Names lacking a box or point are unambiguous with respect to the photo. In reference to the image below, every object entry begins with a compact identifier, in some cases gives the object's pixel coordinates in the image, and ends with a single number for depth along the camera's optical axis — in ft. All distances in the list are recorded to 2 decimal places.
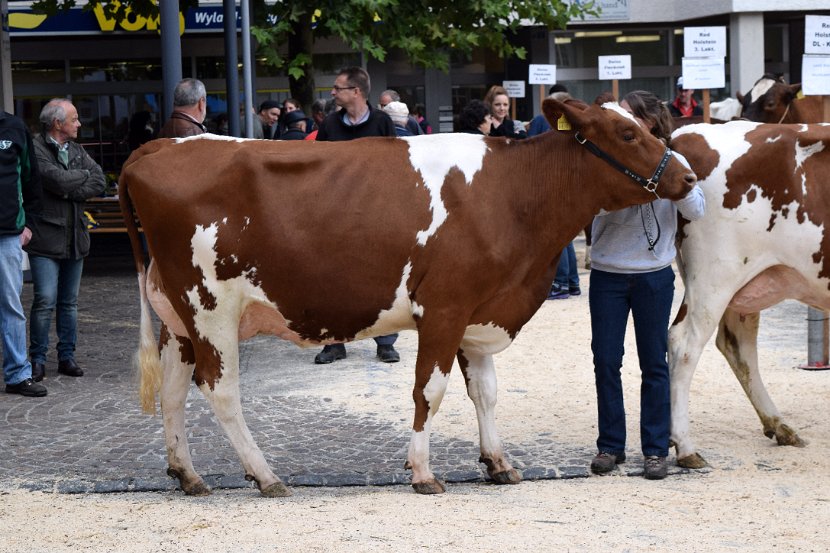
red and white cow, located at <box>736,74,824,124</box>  38.58
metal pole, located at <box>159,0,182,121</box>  32.63
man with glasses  31.60
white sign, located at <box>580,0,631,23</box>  97.40
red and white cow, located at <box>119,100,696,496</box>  20.59
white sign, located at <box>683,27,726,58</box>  51.25
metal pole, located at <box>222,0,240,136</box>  40.73
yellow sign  67.21
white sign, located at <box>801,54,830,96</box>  32.55
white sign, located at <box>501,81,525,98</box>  75.51
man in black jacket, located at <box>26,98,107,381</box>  31.48
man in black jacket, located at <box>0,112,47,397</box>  29.43
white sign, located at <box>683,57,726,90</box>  49.37
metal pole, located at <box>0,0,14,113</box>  47.98
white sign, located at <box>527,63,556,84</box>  69.77
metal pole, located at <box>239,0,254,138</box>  42.29
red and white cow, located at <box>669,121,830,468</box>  22.47
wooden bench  54.75
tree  58.79
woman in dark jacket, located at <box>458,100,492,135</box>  40.33
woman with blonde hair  43.37
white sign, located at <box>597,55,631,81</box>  65.16
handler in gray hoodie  21.86
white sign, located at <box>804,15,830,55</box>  33.73
